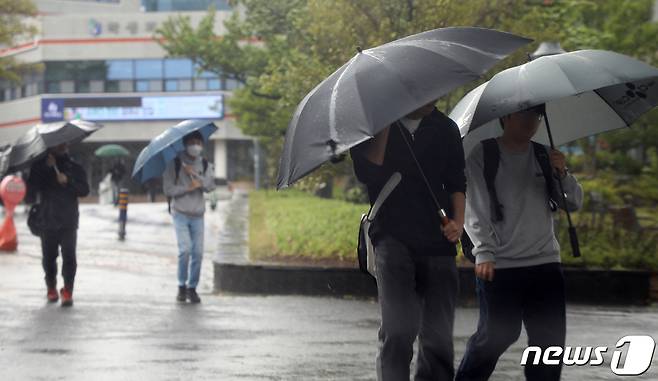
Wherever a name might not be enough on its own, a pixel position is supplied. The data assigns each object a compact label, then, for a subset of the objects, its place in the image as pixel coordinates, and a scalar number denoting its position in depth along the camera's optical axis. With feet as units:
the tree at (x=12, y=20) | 123.03
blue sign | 220.84
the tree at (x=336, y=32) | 53.78
